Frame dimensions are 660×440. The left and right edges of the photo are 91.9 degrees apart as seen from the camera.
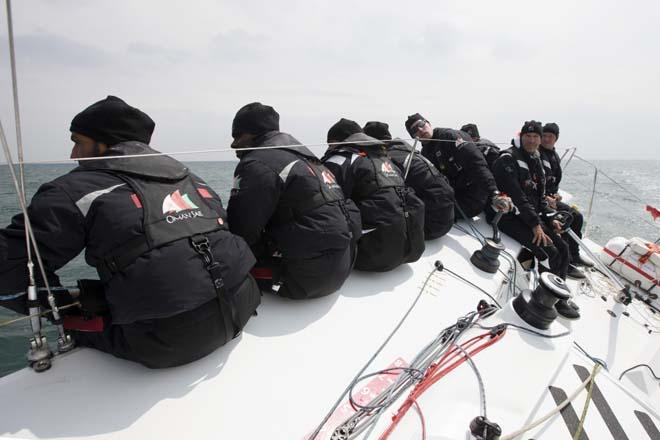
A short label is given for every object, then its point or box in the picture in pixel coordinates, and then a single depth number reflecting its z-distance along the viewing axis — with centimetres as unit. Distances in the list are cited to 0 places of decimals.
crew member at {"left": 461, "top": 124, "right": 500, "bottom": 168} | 448
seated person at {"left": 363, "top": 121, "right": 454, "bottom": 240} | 283
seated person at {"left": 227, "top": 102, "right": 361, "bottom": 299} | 169
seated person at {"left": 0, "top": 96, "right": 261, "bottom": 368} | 112
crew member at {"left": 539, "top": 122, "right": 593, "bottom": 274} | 405
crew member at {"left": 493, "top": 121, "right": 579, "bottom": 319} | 334
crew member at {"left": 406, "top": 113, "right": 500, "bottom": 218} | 344
